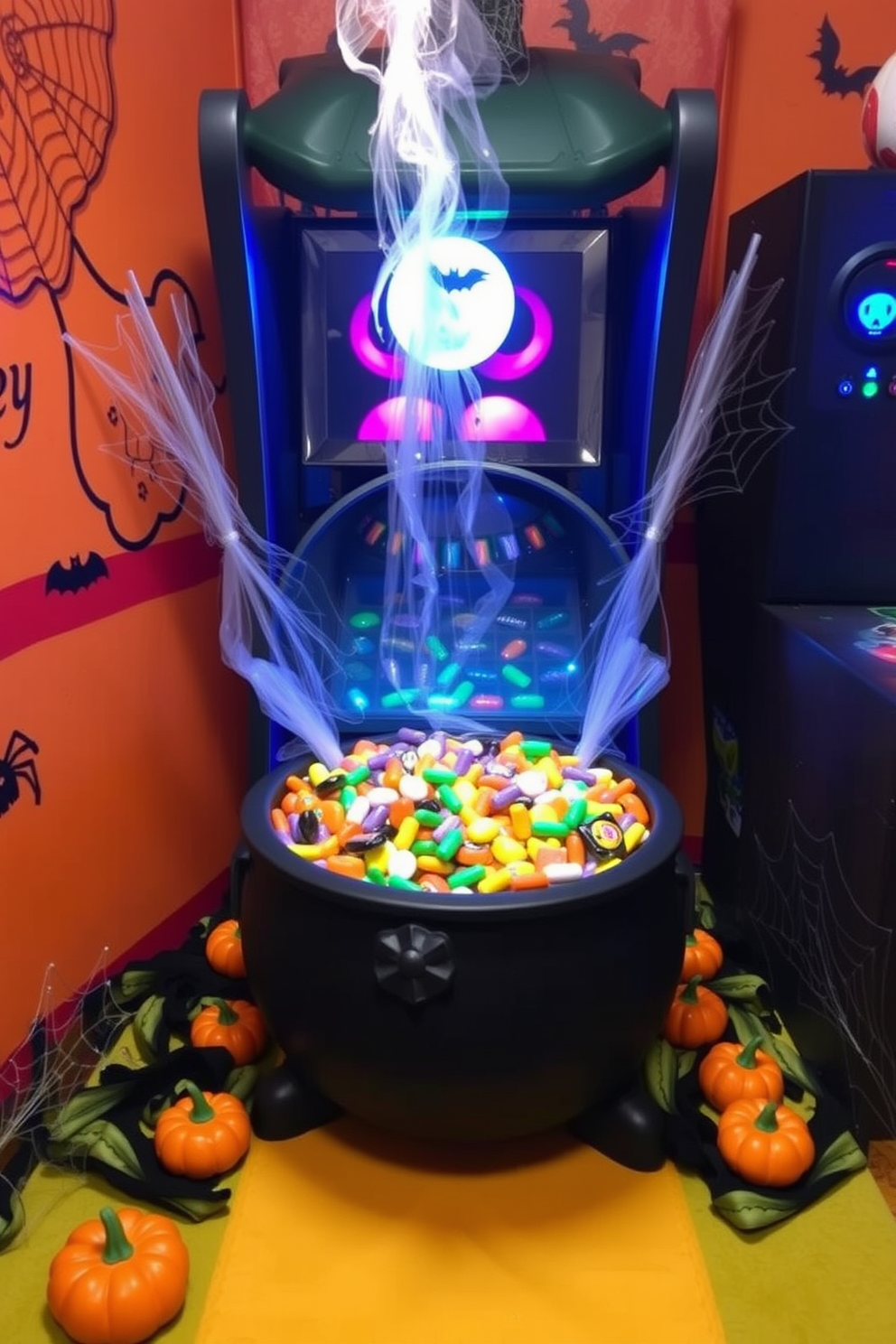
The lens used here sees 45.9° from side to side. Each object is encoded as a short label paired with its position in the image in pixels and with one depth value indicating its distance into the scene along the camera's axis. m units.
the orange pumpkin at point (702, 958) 1.47
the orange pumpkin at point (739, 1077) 1.27
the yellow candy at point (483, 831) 1.24
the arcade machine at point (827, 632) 1.21
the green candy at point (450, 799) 1.29
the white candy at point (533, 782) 1.32
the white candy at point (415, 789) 1.30
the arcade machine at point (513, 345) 1.26
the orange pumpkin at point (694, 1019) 1.40
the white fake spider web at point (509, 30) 1.33
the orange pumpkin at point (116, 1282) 0.96
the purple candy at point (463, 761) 1.36
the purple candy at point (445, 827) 1.24
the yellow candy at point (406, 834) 1.24
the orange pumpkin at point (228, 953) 1.49
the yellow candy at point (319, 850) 1.20
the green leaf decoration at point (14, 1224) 1.10
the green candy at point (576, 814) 1.25
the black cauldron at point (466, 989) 1.04
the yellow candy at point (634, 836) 1.23
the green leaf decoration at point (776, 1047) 1.32
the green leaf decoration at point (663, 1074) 1.30
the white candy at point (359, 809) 1.28
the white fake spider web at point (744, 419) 1.41
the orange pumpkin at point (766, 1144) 1.15
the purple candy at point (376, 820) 1.26
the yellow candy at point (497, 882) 1.15
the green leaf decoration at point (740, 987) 1.48
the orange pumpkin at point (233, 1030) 1.36
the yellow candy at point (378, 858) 1.21
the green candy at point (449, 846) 1.21
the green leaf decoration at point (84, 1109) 1.21
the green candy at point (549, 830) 1.24
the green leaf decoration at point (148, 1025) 1.37
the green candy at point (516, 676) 1.45
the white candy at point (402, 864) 1.19
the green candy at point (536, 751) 1.41
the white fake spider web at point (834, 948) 1.18
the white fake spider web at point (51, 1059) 1.20
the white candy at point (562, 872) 1.14
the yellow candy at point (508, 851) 1.22
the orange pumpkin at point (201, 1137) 1.17
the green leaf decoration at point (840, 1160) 1.18
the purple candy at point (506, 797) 1.29
